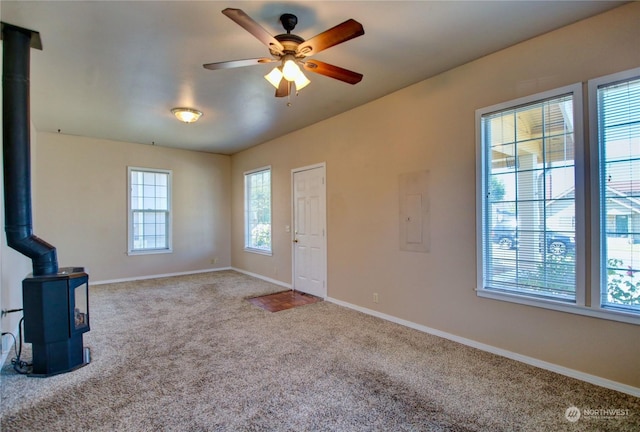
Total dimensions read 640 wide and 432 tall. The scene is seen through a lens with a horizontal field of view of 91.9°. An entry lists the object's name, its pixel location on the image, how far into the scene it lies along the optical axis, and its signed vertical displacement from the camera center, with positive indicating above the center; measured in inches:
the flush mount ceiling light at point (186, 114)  164.1 +55.5
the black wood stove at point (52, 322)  101.3 -34.5
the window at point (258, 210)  248.5 +5.7
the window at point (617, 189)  88.4 +7.2
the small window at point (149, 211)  245.0 +5.6
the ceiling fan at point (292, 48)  75.7 +46.7
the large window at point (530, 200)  100.3 +5.0
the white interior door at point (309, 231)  191.9 -9.4
